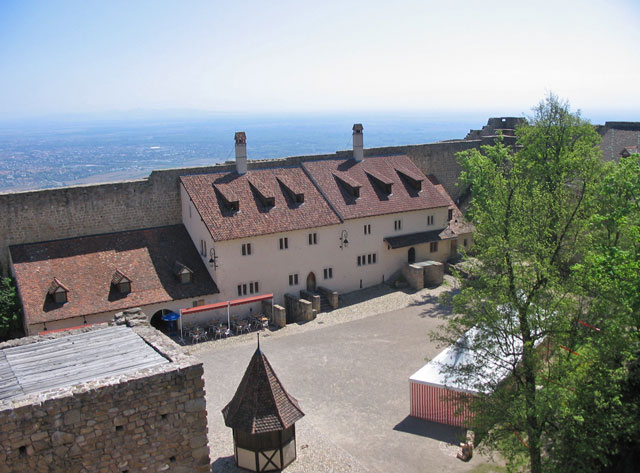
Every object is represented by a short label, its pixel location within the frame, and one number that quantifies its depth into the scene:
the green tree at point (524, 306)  18.73
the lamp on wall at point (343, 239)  39.25
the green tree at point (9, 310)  31.52
